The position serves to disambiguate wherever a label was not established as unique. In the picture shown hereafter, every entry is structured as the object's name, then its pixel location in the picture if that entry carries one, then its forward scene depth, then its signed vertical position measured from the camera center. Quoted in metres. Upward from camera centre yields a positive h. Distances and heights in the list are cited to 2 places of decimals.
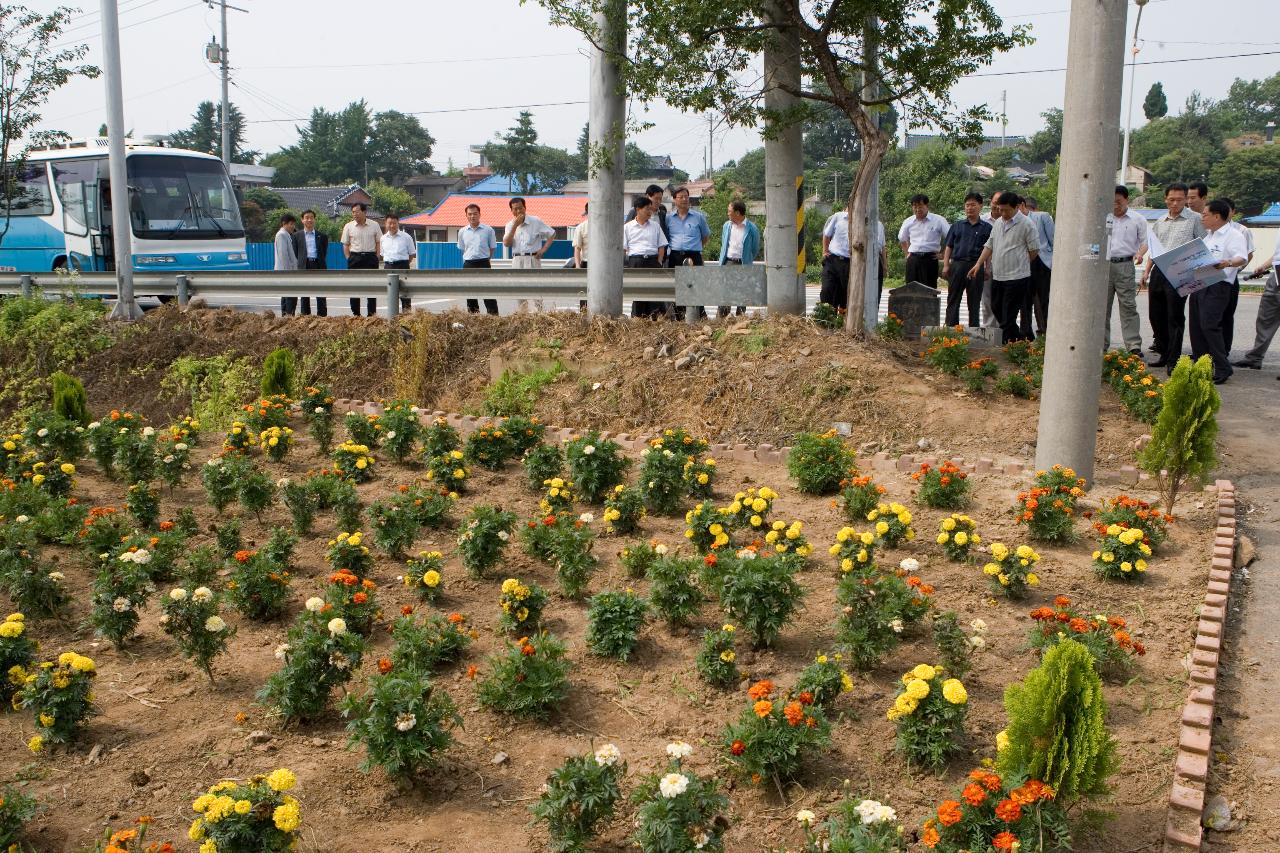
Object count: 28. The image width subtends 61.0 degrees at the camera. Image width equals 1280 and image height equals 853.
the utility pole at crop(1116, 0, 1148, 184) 33.81 +7.57
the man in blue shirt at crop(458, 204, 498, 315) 12.99 +0.24
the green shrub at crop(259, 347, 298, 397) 9.66 -1.01
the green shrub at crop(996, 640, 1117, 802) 3.39 -1.42
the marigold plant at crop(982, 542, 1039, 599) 5.29 -1.46
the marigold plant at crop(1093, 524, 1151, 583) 5.48 -1.43
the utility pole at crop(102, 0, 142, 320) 13.50 +1.19
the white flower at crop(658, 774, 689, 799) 3.27 -1.55
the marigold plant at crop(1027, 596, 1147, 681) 4.54 -1.53
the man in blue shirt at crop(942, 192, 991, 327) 11.73 +0.18
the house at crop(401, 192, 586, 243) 58.50 +2.82
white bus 19.19 +0.87
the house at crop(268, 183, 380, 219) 69.00 +4.18
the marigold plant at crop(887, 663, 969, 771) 3.89 -1.61
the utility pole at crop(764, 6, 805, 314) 9.58 +0.73
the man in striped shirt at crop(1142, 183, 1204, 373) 10.14 -0.09
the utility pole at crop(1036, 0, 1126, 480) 6.51 +0.24
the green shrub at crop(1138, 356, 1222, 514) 6.04 -0.83
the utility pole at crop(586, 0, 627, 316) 9.87 +0.91
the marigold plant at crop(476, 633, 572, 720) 4.32 -1.66
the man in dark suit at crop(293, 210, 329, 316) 14.67 +0.22
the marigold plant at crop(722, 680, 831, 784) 3.79 -1.64
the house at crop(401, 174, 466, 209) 101.38 +7.10
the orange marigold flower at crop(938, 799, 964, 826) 3.17 -1.58
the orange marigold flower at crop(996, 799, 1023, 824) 3.21 -1.58
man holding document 9.76 -0.12
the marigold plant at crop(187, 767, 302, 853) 3.18 -1.63
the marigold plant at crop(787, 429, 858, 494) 6.99 -1.26
